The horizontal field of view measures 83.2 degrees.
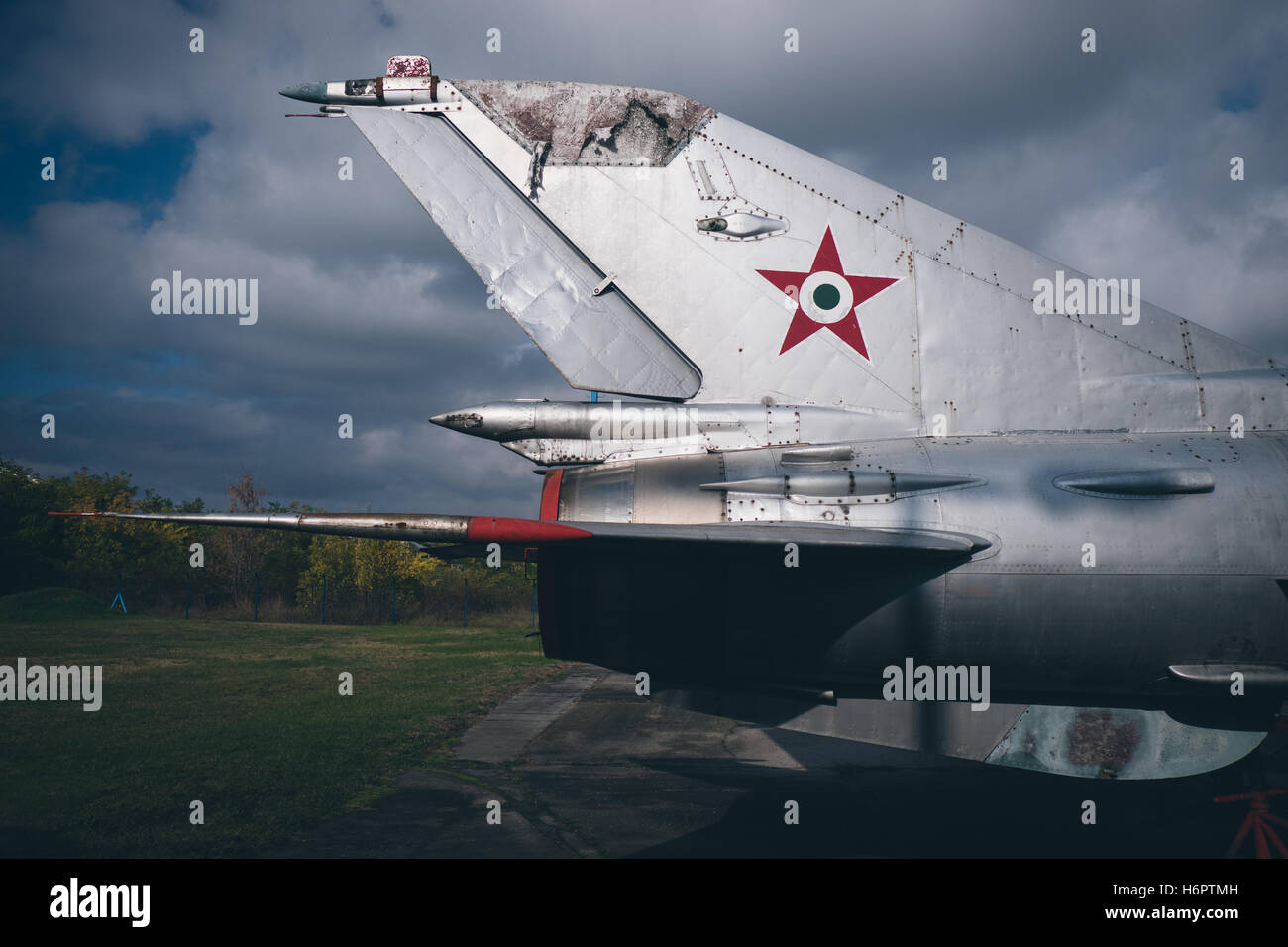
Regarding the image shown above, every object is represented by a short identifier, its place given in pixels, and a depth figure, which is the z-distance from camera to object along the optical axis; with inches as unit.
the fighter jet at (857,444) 187.0
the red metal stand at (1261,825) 219.5
